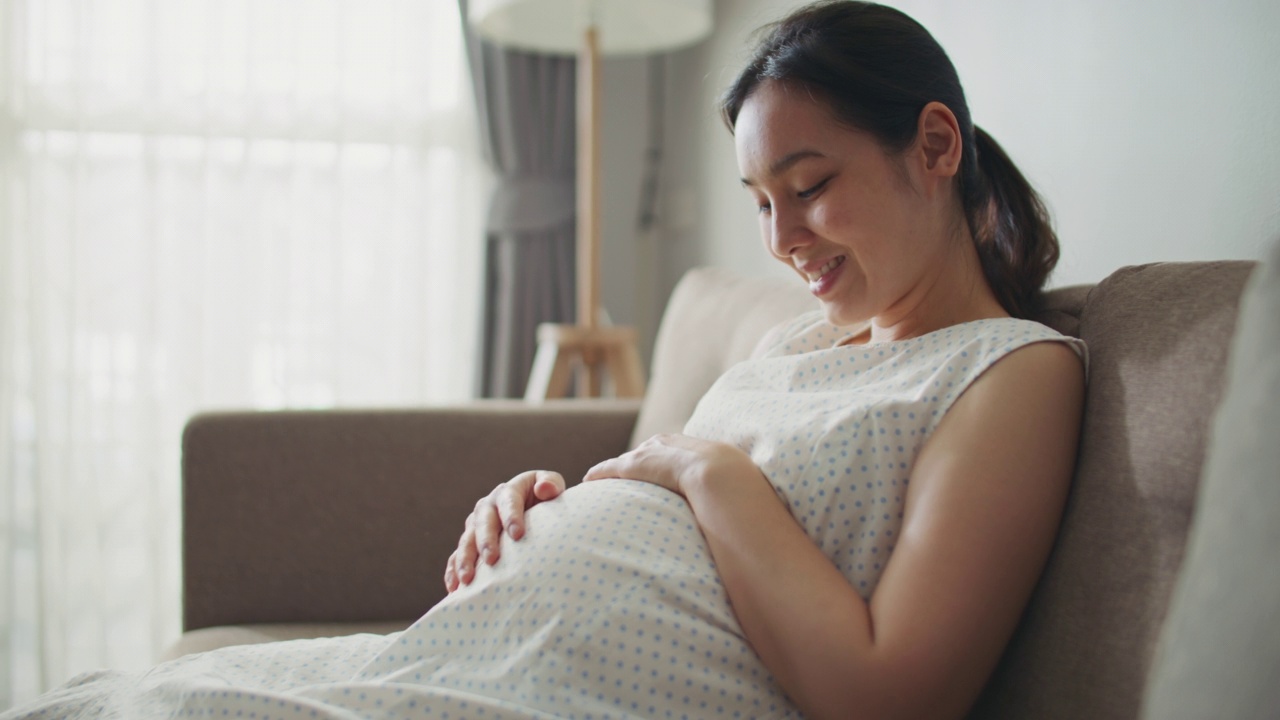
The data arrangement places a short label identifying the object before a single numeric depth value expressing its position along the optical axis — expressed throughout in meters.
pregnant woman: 0.70
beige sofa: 1.39
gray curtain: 2.72
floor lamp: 2.22
